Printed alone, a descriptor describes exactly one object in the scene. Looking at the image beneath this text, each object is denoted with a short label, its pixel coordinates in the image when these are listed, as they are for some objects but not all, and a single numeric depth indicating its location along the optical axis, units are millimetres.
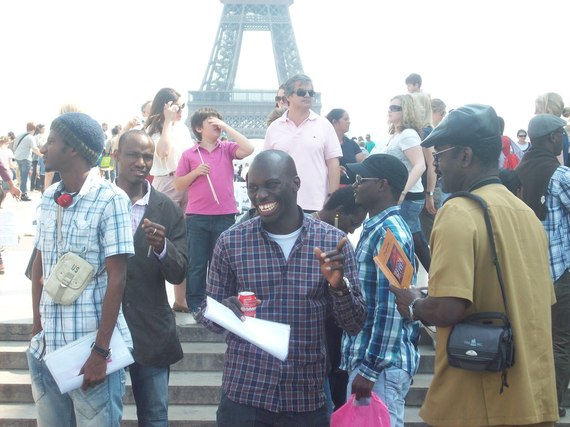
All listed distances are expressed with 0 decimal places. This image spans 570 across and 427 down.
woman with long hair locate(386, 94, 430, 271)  6379
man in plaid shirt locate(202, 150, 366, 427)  2893
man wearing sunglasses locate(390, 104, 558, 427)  2553
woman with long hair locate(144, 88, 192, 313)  6148
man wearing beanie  3102
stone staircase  5293
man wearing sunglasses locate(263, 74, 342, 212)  5898
